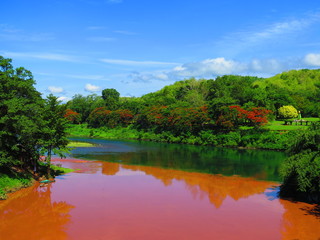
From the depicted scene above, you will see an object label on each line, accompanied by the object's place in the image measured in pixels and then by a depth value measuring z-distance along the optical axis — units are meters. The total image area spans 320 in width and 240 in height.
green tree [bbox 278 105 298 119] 74.44
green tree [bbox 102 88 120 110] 149.12
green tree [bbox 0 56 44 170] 25.59
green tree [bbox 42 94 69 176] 29.17
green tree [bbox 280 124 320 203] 22.73
